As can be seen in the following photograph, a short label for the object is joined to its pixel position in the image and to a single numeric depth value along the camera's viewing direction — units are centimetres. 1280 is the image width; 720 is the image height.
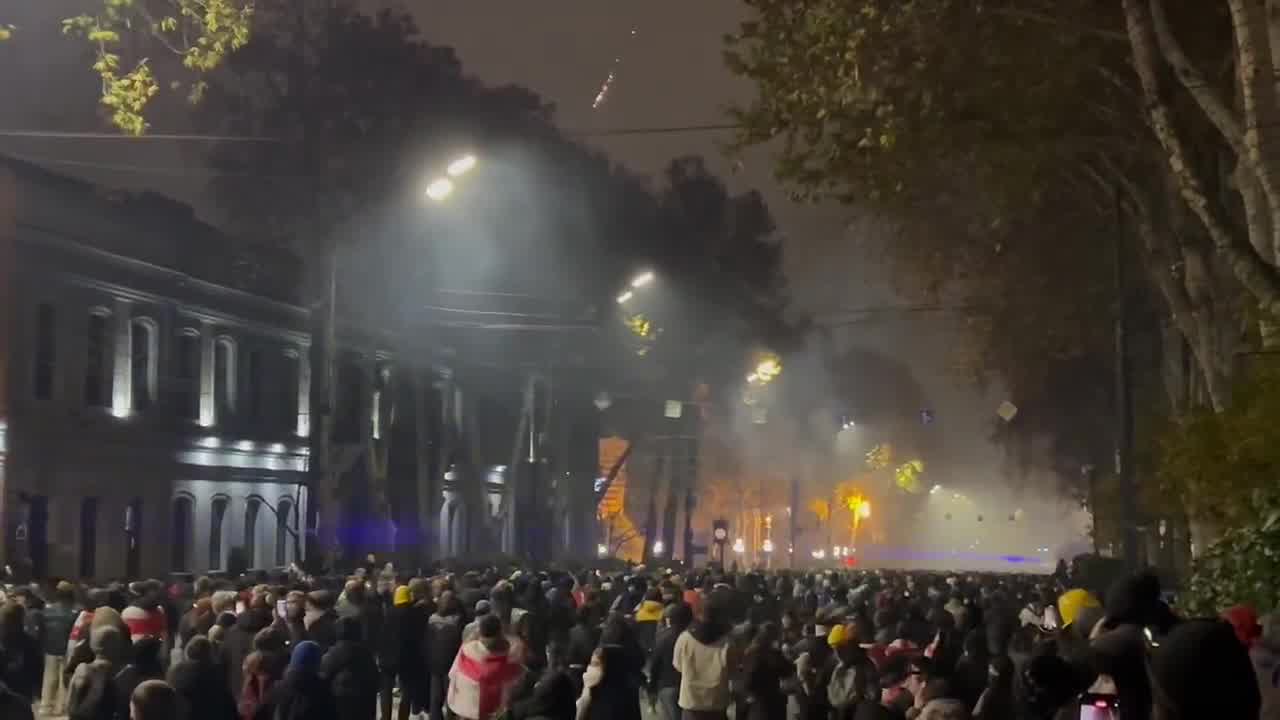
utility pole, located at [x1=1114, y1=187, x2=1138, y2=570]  2898
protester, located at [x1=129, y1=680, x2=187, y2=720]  1042
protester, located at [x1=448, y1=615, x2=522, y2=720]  1403
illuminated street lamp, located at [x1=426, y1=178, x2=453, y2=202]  2962
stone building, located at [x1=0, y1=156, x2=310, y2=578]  3922
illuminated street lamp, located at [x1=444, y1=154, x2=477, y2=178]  2947
